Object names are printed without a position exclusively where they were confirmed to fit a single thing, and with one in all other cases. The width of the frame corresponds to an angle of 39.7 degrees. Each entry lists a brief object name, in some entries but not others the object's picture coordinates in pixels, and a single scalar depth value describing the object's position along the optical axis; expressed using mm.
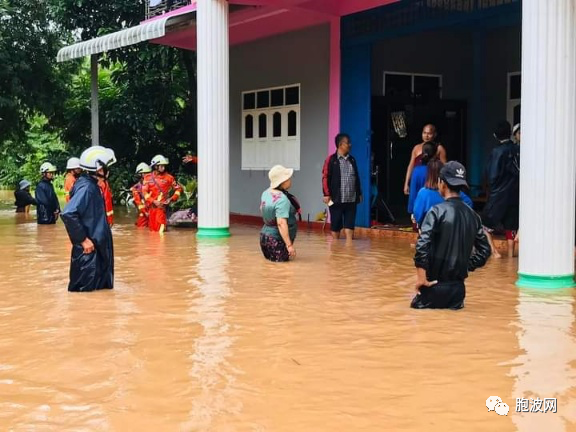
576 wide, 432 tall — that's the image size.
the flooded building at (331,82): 12992
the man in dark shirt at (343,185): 12023
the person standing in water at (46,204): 16594
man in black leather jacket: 6152
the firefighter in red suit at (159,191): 14227
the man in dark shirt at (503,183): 9656
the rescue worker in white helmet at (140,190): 14438
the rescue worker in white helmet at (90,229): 7426
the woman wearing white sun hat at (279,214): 9203
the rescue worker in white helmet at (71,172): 13414
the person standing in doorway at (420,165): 10297
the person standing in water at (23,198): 20328
